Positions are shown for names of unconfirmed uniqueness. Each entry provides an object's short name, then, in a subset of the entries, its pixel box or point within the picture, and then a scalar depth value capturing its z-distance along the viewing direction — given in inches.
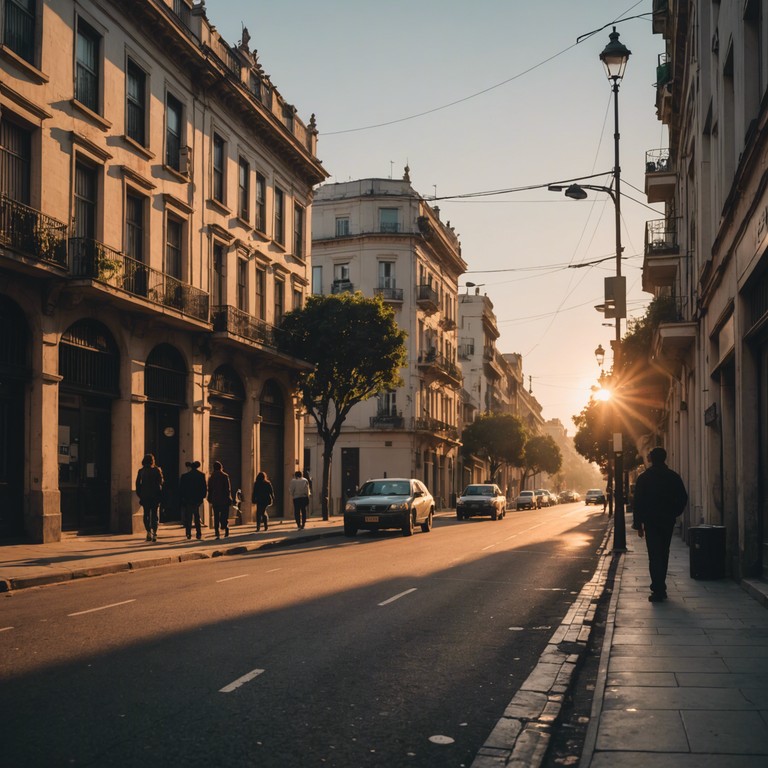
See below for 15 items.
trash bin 573.0
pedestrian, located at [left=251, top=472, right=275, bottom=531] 1112.8
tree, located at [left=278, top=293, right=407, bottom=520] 1352.1
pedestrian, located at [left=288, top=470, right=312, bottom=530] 1155.3
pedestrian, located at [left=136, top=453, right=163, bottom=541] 852.0
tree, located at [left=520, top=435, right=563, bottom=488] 4291.3
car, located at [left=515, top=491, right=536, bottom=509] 2920.8
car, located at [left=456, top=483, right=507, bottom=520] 1745.8
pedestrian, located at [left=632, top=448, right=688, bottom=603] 477.7
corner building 2369.6
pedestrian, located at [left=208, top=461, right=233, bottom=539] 959.0
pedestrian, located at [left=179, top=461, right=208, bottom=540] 917.2
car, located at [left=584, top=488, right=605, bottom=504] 3470.0
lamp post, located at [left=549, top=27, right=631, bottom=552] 874.1
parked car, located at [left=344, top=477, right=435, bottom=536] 1066.7
